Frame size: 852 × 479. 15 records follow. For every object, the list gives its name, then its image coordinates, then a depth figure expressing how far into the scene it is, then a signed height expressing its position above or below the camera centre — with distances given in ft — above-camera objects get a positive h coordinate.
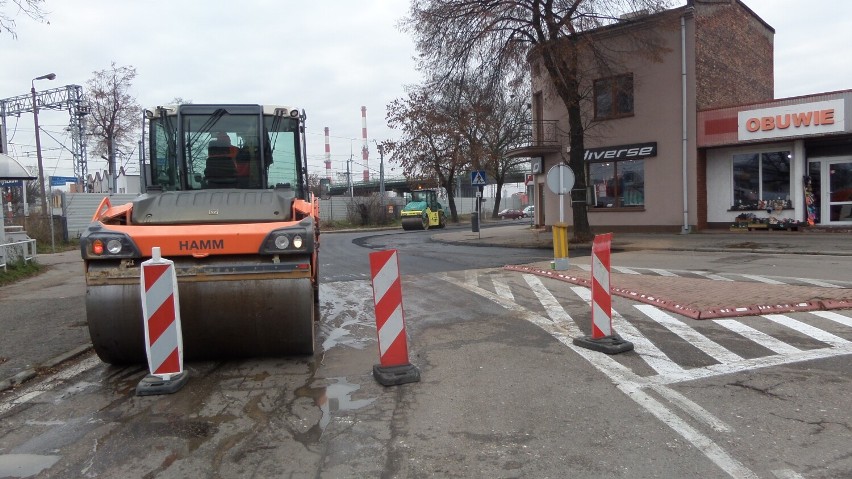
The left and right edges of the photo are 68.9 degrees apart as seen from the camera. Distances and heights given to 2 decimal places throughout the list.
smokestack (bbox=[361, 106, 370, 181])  392.88 +38.77
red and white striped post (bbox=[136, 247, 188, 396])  17.04 -3.07
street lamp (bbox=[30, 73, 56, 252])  90.18 +9.65
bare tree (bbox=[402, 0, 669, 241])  64.28 +18.08
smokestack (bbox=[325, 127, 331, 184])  382.22 +32.42
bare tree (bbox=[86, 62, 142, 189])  135.33 +23.42
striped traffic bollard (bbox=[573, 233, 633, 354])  21.85 -3.72
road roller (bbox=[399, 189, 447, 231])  134.00 -0.68
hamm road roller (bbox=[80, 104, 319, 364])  18.21 -1.50
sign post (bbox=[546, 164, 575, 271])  49.26 +1.98
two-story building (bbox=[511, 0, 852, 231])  68.39 +7.68
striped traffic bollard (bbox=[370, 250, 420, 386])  18.94 -3.19
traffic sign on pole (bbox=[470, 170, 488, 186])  82.48 +3.85
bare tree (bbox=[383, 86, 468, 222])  150.45 +16.45
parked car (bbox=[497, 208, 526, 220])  210.18 -2.78
